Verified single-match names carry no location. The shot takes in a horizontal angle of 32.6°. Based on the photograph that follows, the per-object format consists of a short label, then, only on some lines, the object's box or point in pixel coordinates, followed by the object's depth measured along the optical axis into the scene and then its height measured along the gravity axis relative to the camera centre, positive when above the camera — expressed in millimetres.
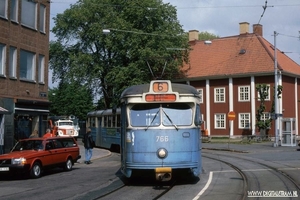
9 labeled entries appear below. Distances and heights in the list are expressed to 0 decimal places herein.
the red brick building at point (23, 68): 26891 +3423
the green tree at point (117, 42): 52562 +9252
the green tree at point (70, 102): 67088 +3575
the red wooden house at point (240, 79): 57281 +5767
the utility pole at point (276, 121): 39625 +602
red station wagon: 18250 -1027
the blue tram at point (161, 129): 14680 -11
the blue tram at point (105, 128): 32319 +45
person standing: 24781 -790
